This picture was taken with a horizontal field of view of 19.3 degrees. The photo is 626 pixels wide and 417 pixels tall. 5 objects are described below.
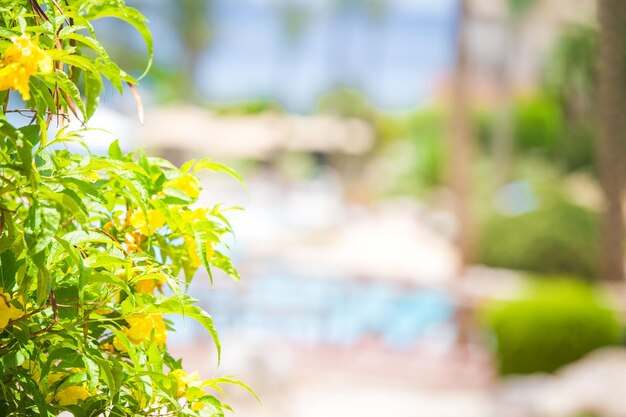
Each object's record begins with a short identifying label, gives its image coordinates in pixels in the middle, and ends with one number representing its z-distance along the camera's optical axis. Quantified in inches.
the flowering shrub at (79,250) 122.8
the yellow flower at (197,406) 144.7
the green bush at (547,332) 655.8
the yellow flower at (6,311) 132.1
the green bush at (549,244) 790.3
